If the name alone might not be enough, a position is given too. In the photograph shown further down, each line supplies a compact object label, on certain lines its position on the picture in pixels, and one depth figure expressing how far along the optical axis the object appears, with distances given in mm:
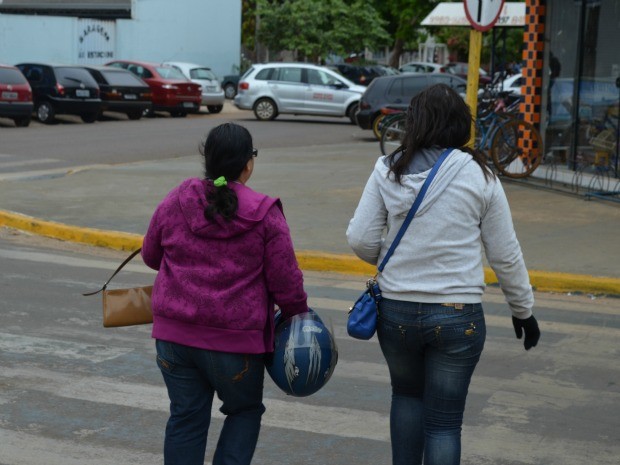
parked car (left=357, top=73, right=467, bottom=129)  24938
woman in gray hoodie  3826
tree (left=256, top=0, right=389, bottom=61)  48500
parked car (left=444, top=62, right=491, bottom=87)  50303
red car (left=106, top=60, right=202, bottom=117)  32719
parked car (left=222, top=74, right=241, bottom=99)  44531
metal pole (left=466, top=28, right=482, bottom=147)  11475
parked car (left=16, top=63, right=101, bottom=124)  28719
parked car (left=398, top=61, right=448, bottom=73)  50716
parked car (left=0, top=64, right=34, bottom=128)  26531
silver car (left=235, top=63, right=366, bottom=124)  31219
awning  18912
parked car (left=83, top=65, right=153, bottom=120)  30562
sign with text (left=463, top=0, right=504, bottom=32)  11312
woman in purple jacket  3689
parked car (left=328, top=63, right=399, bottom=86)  44469
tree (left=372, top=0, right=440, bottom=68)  51875
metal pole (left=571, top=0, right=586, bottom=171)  14945
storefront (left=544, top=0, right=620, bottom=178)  14406
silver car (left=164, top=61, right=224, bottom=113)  35219
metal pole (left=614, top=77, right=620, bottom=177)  14205
